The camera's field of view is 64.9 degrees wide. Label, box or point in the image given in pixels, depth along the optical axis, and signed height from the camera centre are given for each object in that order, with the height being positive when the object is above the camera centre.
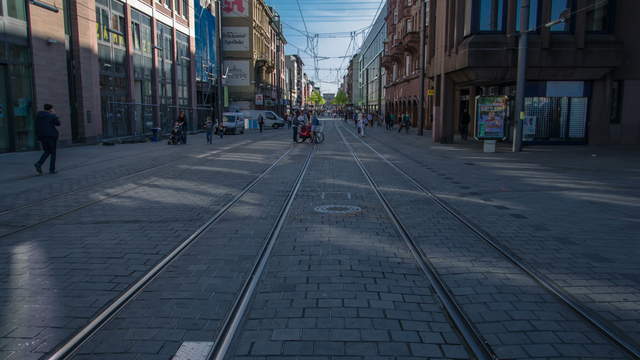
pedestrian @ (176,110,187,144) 25.50 -0.65
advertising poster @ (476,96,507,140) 21.83 -0.11
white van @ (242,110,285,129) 53.25 -0.66
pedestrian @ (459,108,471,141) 30.62 -0.60
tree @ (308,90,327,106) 160.50 +5.19
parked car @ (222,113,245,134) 39.94 -0.71
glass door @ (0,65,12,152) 18.83 +0.00
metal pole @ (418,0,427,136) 34.37 +2.54
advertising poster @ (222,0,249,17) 56.59 +11.90
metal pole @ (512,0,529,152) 19.86 +1.48
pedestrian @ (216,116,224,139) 34.96 -1.05
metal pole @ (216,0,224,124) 38.44 +4.35
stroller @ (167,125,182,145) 26.08 -1.17
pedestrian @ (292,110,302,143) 28.25 -0.68
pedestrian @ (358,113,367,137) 35.46 -0.72
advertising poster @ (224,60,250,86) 58.44 +5.03
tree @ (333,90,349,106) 156.29 +4.76
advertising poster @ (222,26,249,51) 57.50 +8.68
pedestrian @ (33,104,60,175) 13.27 -0.50
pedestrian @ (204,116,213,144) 27.50 -0.90
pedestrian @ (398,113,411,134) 39.66 -0.54
